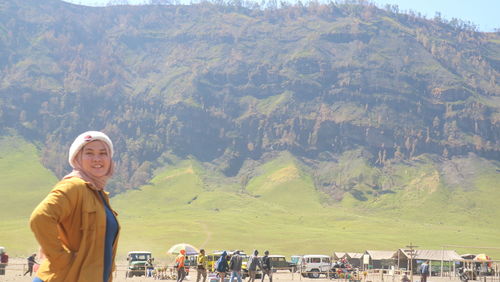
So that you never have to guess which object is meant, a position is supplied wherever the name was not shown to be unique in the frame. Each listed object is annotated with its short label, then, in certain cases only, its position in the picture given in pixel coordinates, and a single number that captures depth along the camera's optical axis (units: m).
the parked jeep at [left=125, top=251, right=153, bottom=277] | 50.13
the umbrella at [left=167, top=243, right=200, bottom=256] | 51.38
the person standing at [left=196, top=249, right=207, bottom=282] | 25.91
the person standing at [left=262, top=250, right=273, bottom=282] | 28.48
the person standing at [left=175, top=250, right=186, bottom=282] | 25.23
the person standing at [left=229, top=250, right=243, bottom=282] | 23.23
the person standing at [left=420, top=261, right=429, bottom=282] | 31.38
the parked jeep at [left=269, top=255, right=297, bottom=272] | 60.03
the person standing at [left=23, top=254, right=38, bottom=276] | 35.78
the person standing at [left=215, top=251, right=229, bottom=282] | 23.30
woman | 4.80
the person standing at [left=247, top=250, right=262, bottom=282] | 26.11
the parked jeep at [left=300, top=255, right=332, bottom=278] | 55.47
